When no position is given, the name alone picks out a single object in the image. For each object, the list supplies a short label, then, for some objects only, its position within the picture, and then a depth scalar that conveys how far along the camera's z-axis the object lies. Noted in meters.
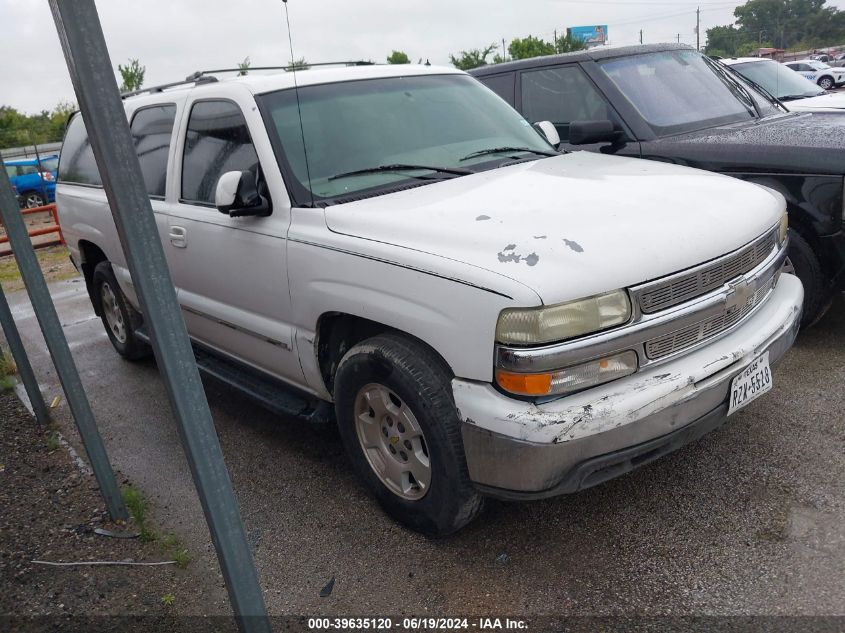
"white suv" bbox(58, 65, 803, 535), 2.51
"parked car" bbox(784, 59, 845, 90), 27.44
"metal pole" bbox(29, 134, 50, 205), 20.08
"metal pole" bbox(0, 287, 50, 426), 4.41
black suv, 4.23
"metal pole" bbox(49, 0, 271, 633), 1.77
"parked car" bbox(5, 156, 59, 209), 20.33
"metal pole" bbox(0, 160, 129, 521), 3.32
